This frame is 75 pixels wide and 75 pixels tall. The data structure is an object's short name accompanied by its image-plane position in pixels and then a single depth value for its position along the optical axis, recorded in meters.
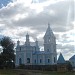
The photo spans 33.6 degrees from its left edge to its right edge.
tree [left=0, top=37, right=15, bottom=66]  43.60
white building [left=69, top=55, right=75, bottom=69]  56.04
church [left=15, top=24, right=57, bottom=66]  52.36
